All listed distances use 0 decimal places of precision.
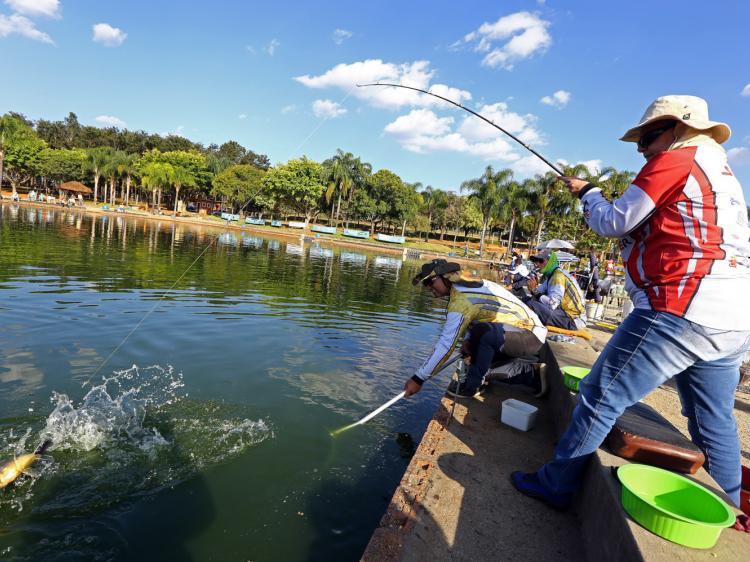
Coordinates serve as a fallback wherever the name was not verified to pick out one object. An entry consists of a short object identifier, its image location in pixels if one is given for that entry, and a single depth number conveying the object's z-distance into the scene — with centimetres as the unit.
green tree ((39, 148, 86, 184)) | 6744
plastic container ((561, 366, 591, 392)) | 395
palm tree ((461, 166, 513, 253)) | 5419
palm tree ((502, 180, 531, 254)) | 5455
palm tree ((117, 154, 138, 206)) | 6712
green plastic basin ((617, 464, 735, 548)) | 192
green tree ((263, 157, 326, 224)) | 6234
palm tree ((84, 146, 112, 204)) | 6625
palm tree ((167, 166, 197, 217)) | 6488
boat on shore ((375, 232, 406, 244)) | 6069
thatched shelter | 6469
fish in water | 343
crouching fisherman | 454
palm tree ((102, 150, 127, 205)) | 6656
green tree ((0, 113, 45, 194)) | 6412
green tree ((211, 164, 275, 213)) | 6588
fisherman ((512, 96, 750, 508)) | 225
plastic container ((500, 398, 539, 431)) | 425
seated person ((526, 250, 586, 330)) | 761
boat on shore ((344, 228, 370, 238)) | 6125
